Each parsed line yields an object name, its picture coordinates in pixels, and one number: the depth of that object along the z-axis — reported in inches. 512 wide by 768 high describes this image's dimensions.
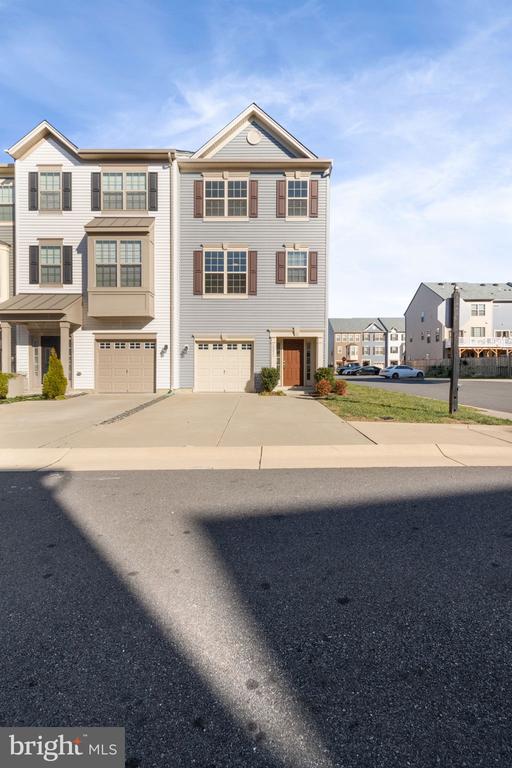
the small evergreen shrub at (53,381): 604.1
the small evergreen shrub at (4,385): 599.2
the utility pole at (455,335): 422.6
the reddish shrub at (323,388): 658.2
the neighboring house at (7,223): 732.0
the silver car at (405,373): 1573.6
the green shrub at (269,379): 700.0
